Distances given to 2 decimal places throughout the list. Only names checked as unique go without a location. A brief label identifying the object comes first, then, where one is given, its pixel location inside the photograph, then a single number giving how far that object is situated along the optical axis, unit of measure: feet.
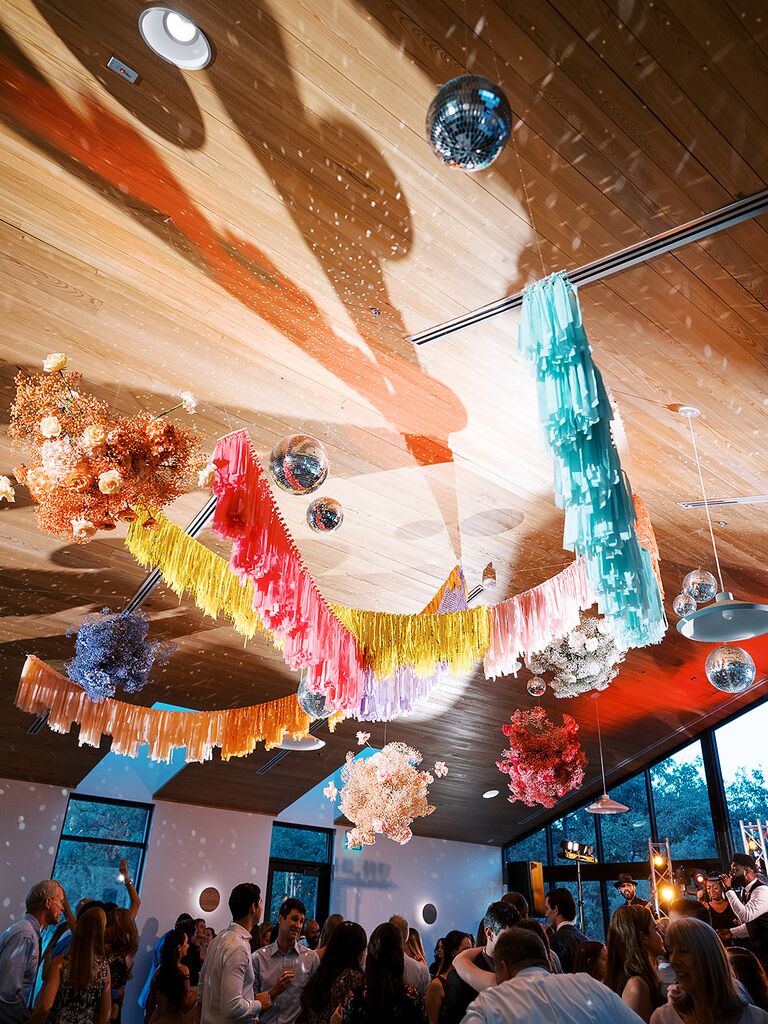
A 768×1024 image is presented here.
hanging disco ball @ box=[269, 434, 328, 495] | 12.30
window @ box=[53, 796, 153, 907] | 31.96
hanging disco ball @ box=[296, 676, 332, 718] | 19.20
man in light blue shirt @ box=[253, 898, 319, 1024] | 14.03
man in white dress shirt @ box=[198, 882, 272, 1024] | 13.26
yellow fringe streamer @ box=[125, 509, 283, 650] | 14.51
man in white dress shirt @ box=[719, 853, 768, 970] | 19.20
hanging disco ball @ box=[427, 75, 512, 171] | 7.16
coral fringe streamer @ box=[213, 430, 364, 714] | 12.30
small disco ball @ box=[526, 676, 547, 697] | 25.52
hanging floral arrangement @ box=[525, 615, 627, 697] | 22.25
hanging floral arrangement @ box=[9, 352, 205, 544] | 11.12
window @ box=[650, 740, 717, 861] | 37.99
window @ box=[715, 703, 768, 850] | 36.40
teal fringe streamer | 9.53
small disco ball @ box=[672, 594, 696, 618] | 18.66
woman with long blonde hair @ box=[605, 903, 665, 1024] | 11.02
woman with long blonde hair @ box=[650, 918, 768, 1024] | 8.64
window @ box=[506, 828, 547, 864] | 44.78
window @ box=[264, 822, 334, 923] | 38.01
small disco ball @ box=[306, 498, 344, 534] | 14.03
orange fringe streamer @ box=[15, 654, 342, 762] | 20.30
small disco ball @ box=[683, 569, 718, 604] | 16.85
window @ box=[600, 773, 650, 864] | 40.11
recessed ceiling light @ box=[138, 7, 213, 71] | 9.52
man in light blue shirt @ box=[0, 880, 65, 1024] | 14.90
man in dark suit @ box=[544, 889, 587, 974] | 16.75
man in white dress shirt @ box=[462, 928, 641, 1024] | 7.96
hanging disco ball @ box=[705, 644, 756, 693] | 16.29
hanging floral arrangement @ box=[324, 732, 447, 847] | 24.54
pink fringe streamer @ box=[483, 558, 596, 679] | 15.42
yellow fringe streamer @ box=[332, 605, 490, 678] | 16.34
